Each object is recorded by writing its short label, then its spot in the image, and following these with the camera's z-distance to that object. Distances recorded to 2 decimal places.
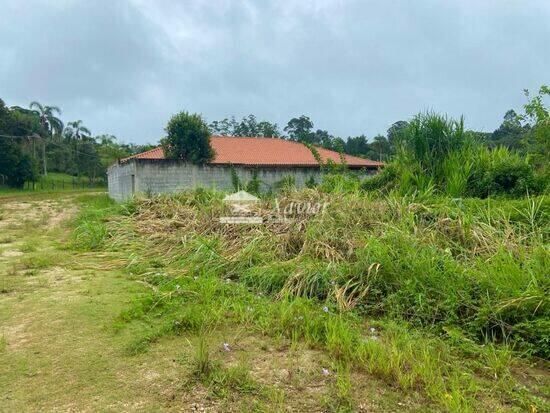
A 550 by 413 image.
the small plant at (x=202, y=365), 1.91
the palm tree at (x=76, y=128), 38.50
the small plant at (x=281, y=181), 13.55
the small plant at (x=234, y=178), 13.37
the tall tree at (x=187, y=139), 15.94
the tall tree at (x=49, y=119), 37.81
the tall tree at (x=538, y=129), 11.03
